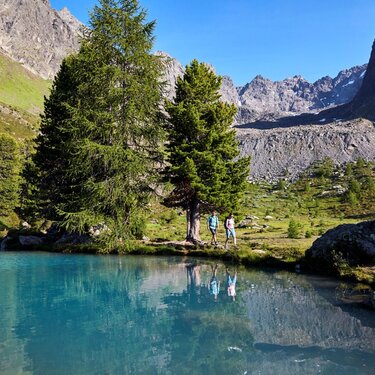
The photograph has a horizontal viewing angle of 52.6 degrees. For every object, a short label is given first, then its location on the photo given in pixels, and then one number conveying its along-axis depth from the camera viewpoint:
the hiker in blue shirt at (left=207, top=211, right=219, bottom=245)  26.53
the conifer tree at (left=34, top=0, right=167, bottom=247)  27.75
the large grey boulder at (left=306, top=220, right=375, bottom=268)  17.28
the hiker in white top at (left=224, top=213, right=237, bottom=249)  25.88
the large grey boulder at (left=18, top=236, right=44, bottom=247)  33.25
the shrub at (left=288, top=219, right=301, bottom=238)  33.69
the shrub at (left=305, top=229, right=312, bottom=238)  34.16
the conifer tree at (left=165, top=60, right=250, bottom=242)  28.73
